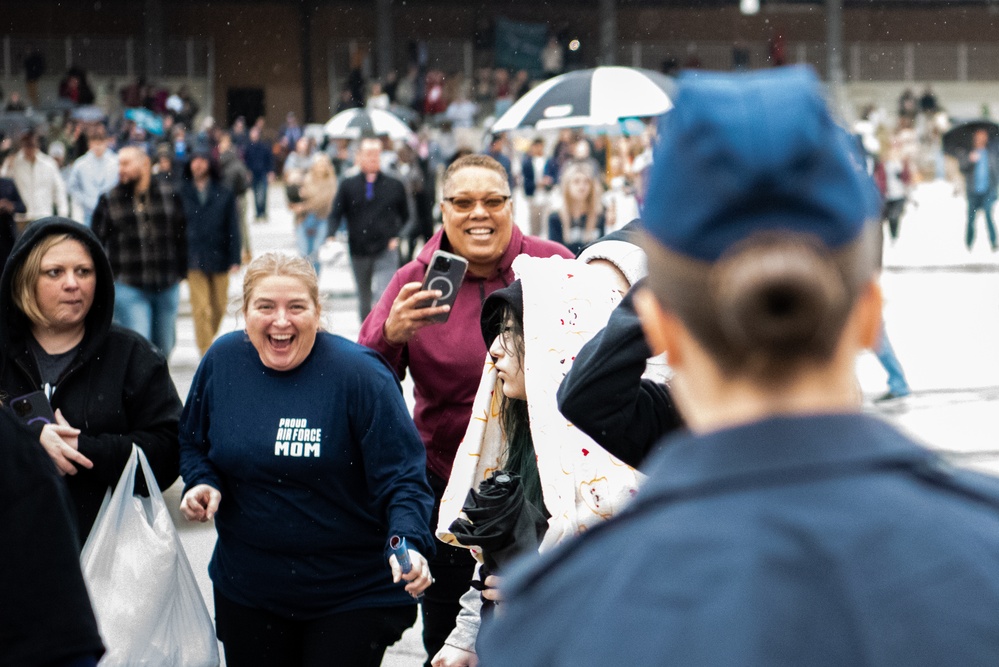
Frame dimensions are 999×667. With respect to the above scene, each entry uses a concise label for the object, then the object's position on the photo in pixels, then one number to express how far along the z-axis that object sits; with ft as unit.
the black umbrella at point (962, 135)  86.58
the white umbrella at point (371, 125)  63.52
